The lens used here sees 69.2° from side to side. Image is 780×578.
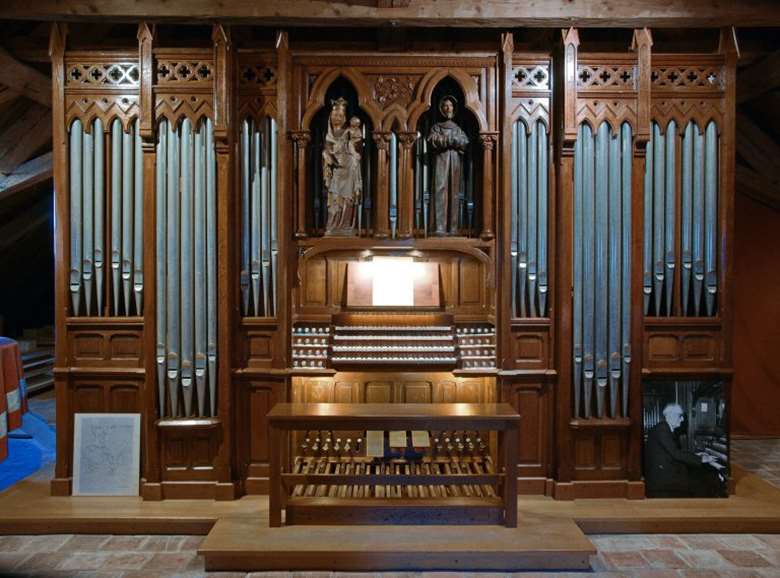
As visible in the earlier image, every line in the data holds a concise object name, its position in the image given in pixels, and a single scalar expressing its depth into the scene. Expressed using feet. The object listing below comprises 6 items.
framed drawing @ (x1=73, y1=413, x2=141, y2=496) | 17.40
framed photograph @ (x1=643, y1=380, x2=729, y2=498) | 17.42
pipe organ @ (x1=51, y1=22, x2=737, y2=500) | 17.29
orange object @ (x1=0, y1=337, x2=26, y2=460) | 11.21
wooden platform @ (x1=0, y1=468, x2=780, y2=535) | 15.83
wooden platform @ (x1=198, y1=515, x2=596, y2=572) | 13.70
